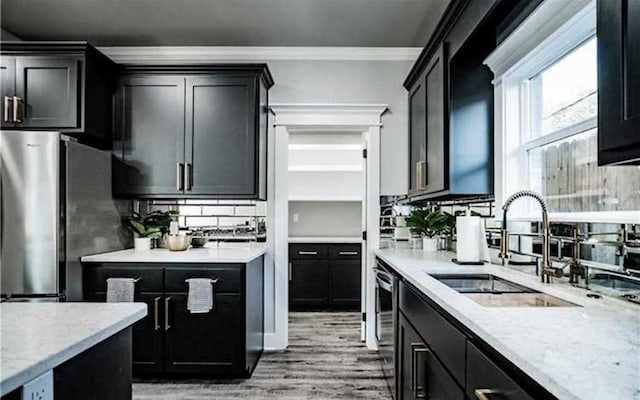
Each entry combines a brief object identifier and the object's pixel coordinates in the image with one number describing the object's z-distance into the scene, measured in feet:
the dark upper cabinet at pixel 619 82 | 3.20
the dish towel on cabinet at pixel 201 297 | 9.98
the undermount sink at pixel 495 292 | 5.53
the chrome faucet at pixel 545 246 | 5.88
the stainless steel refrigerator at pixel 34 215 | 9.21
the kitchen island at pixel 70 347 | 2.93
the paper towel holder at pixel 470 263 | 8.26
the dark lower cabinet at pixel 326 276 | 17.53
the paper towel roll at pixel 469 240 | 8.31
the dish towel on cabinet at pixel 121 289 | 10.03
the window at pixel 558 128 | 5.71
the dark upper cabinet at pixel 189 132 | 11.37
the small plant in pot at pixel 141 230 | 11.84
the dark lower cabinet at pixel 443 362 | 3.27
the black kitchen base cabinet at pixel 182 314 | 10.07
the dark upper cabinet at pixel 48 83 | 10.29
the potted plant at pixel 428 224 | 11.54
